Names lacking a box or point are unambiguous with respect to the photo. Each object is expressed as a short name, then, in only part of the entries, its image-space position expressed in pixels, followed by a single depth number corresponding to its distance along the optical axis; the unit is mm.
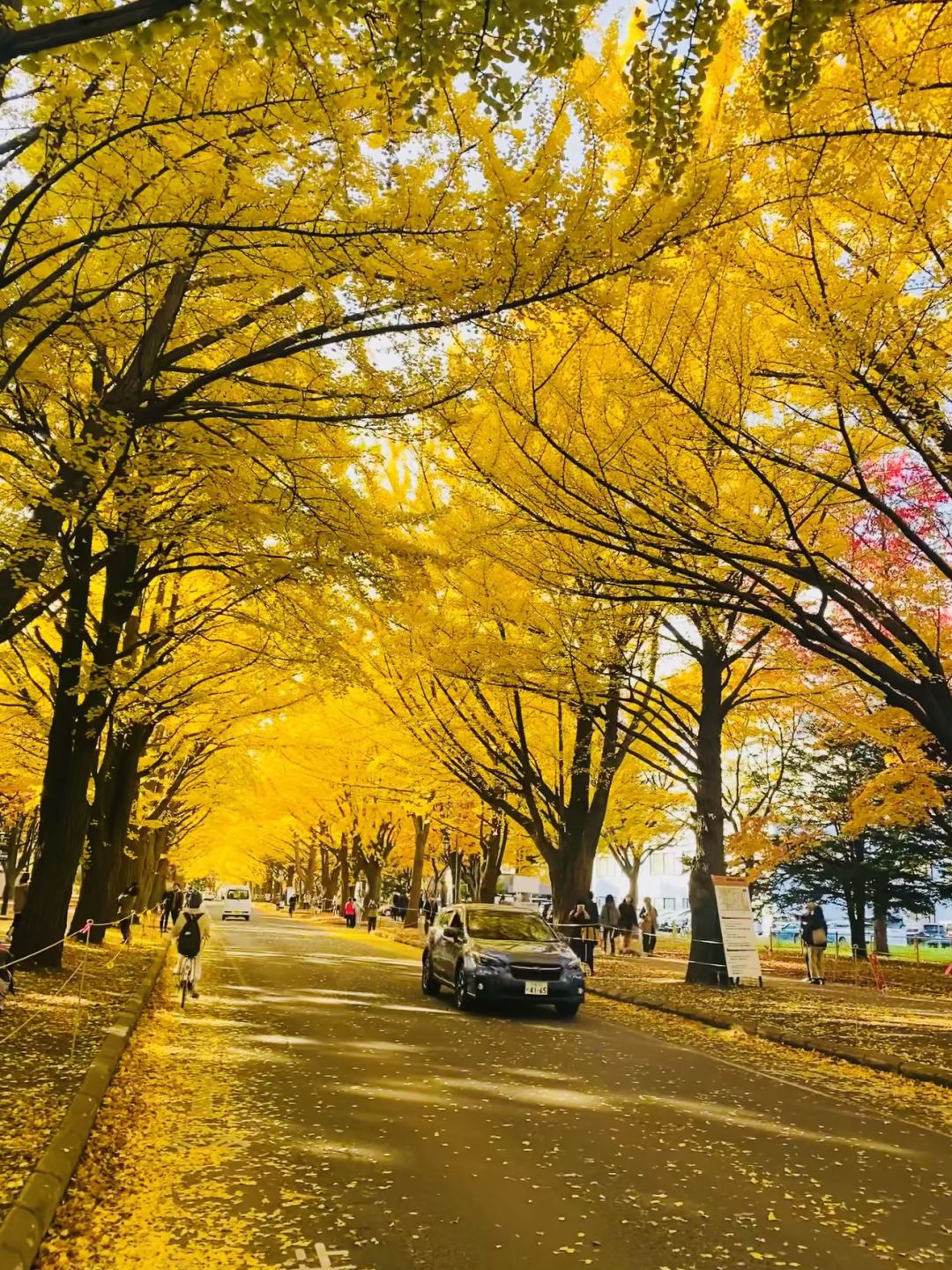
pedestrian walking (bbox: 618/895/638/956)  25406
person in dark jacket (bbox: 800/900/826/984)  17516
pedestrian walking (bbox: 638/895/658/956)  28891
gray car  11477
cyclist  11391
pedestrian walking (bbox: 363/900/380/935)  34875
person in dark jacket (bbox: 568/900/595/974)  17547
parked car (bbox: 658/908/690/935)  58906
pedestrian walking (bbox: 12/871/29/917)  13464
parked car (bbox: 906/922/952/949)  44531
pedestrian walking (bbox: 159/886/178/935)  17703
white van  45391
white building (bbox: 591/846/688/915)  67981
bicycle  11438
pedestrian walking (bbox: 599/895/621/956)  25938
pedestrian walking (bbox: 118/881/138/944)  20078
